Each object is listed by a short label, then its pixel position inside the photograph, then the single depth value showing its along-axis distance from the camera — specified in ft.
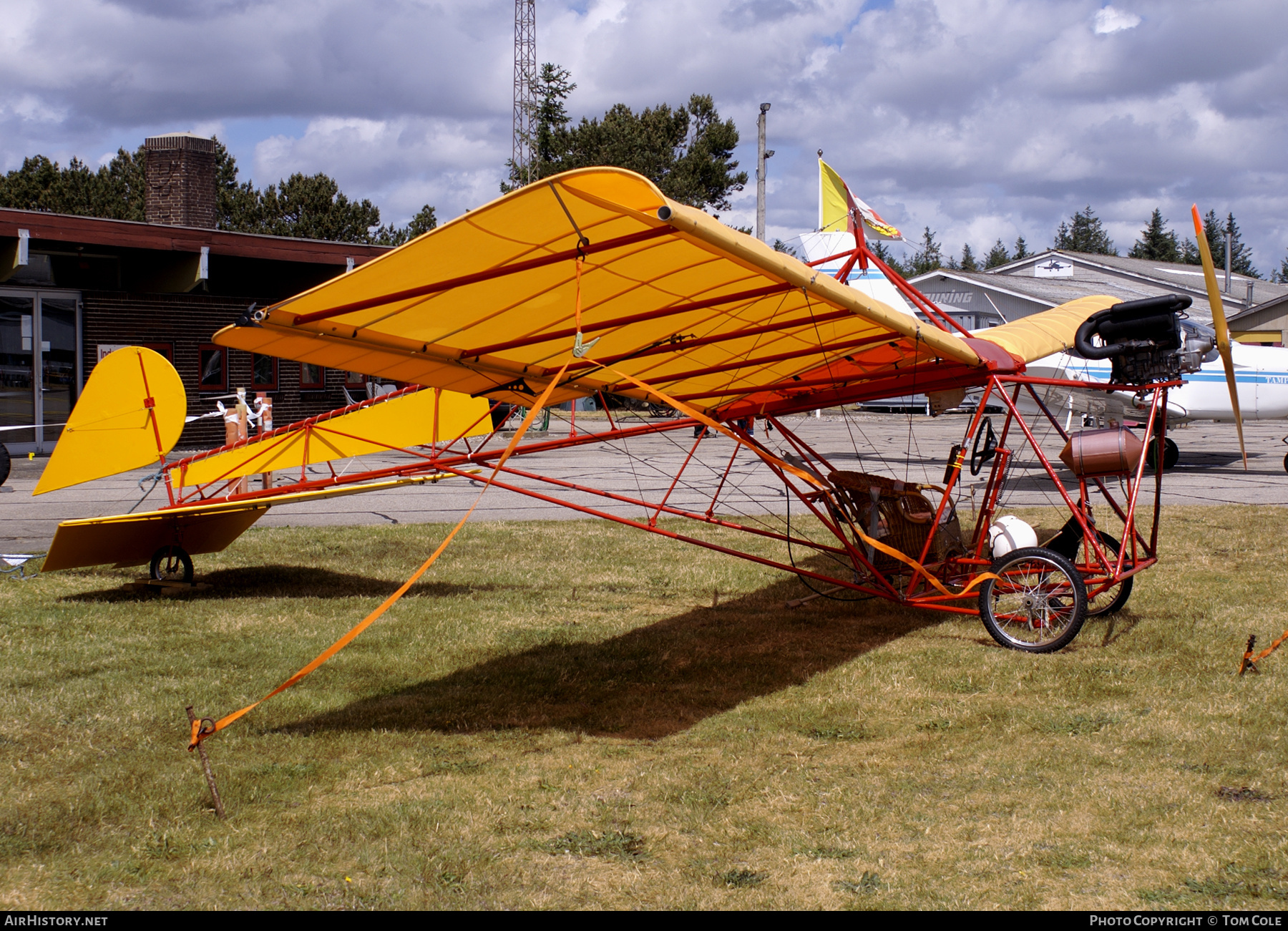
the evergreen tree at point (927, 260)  394.60
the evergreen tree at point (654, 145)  172.86
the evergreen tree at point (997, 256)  467.52
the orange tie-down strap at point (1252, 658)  19.81
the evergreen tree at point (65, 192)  195.42
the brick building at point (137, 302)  68.23
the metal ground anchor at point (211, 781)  13.64
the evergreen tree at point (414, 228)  202.49
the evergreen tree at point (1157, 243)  360.48
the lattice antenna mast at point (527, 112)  176.39
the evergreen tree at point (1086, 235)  491.31
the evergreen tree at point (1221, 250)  444.55
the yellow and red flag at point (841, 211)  29.01
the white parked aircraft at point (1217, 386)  56.90
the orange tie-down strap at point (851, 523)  18.36
